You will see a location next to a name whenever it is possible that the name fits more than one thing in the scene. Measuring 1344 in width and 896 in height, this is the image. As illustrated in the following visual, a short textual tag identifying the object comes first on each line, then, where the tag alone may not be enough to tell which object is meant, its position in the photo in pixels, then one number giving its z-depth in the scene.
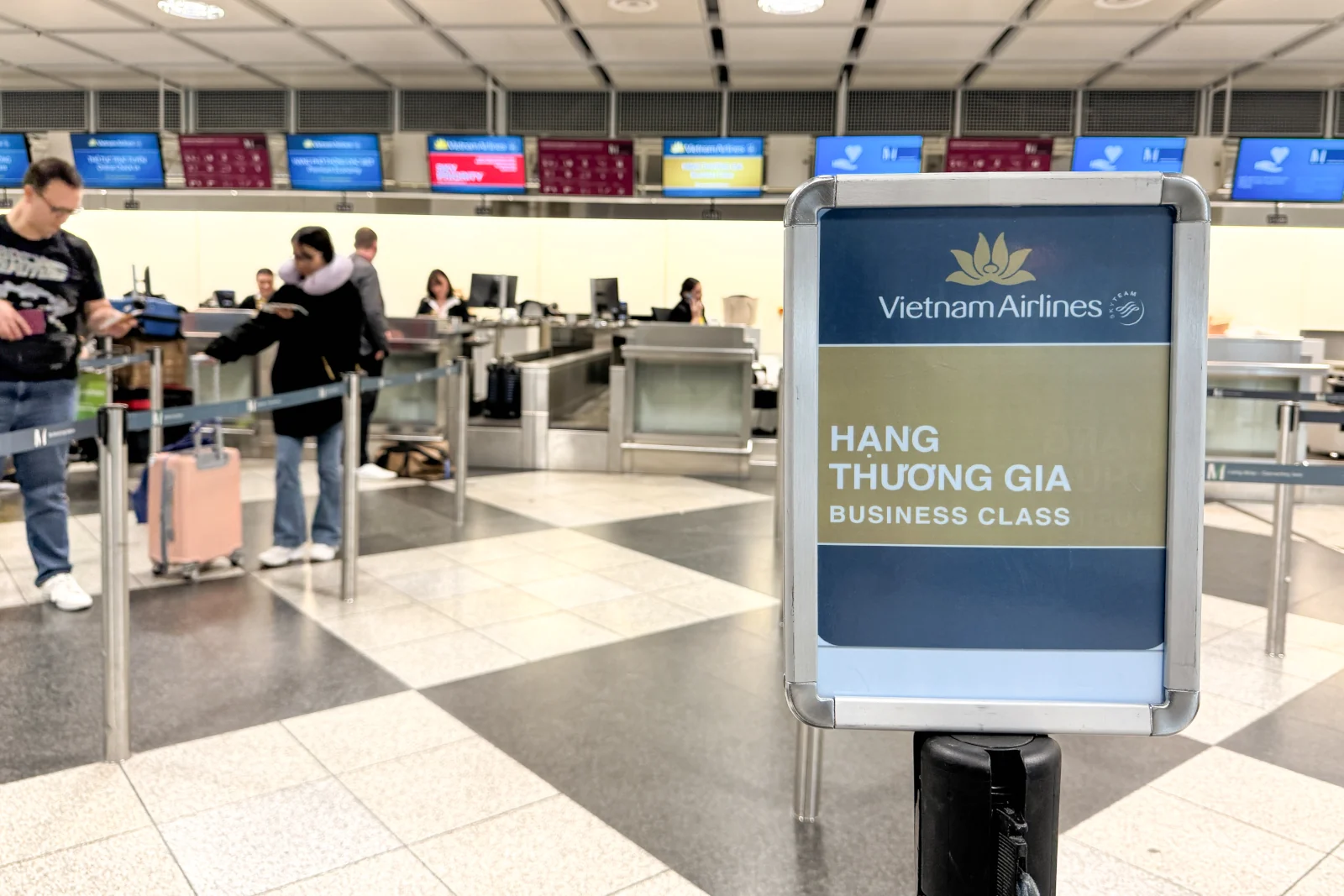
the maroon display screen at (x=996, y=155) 10.43
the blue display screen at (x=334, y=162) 11.68
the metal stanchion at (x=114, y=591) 2.75
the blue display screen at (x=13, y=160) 12.23
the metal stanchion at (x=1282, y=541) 3.85
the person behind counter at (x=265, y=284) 11.98
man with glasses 3.80
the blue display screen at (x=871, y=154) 10.63
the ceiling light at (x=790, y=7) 8.30
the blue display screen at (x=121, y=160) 11.97
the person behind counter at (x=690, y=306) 10.57
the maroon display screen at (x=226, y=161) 11.83
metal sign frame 1.15
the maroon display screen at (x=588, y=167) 11.50
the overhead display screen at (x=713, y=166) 11.15
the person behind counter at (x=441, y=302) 10.53
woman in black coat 4.82
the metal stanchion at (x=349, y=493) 4.38
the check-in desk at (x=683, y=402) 8.27
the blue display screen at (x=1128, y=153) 10.48
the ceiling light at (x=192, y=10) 8.67
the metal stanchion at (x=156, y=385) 6.30
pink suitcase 4.61
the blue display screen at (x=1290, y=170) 10.30
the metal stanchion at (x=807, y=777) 2.51
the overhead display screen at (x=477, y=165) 11.50
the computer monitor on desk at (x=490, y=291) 11.60
